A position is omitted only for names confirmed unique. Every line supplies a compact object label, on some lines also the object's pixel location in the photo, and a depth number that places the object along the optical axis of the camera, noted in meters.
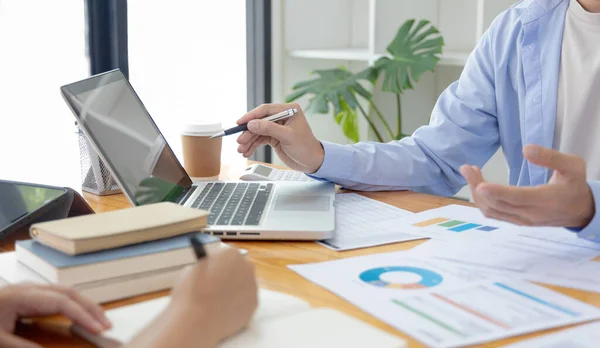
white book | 0.80
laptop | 1.11
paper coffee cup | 1.52
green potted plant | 2.64
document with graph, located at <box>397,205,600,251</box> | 1.09
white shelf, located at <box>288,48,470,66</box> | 2.68
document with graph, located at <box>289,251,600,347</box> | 0.75
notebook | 0.69
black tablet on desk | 1.08
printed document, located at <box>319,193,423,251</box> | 1.07
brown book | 0.82
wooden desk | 0.75
